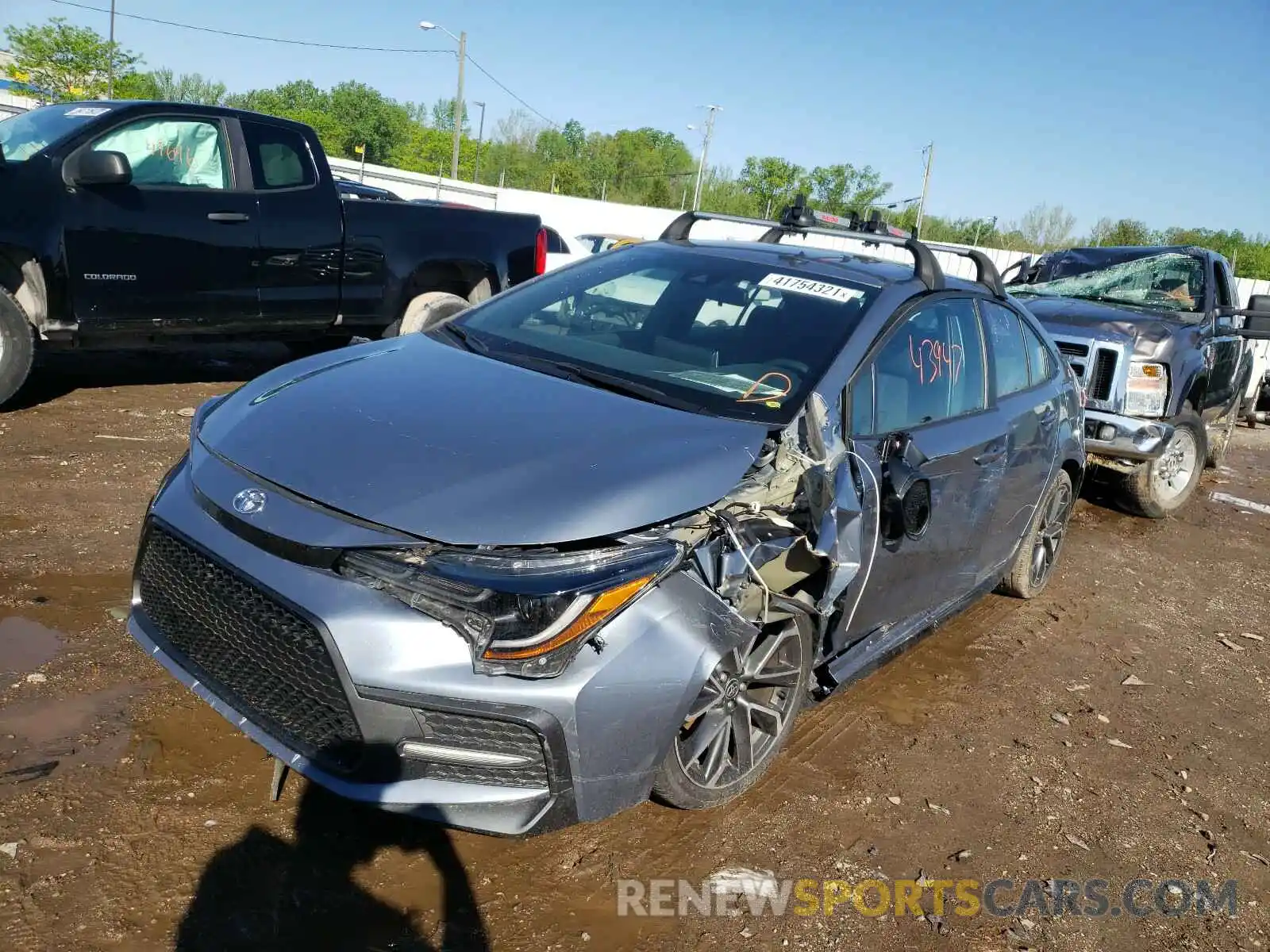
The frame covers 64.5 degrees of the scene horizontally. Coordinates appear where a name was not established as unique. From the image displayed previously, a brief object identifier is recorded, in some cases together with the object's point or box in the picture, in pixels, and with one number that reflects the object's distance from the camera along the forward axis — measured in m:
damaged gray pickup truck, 7.38
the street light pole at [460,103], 40.62
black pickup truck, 6.00
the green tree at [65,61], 41.44
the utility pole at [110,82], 36.84
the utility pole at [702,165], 50.99
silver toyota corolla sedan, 2.42
